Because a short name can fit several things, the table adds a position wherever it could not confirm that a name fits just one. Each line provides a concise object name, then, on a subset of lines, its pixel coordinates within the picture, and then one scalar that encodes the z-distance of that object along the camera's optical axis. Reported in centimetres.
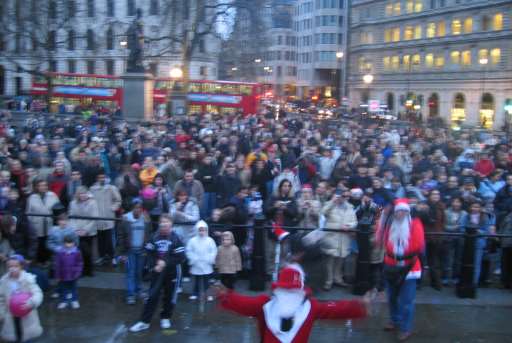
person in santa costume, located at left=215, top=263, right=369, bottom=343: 426
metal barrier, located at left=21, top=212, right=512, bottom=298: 862
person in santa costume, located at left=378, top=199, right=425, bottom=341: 677
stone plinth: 2814
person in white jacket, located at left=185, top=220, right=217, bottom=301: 800
